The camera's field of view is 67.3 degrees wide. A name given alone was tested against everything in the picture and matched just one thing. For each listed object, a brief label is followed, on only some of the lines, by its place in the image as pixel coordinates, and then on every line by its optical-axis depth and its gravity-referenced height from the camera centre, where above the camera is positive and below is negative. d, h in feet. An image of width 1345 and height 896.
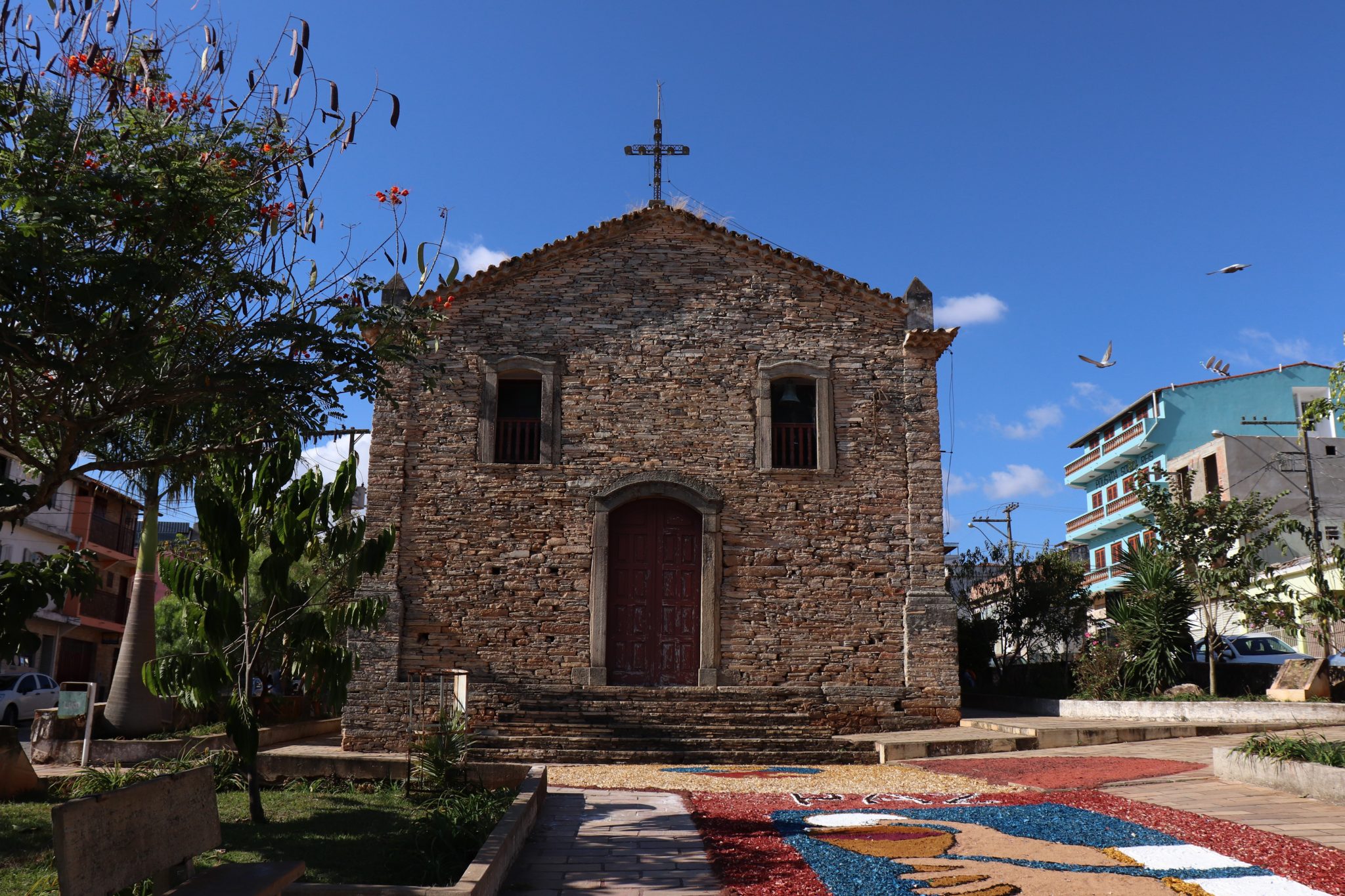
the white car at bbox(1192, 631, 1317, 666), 63.98 +0.33
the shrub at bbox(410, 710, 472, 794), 28.66 -3.29
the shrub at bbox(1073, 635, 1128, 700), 54.39 -1.17
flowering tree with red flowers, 18.76 +7.10
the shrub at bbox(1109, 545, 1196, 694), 53.52 +1.37
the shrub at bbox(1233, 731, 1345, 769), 25.84 -2.49
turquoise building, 125.18 +29.34
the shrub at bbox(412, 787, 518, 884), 19.39 -3.92
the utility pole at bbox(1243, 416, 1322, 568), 68.44 +11.97
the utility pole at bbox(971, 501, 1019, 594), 127.95 +16.94
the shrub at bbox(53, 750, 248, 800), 27.71 -3.86
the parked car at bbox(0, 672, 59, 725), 68.23 -3.93
